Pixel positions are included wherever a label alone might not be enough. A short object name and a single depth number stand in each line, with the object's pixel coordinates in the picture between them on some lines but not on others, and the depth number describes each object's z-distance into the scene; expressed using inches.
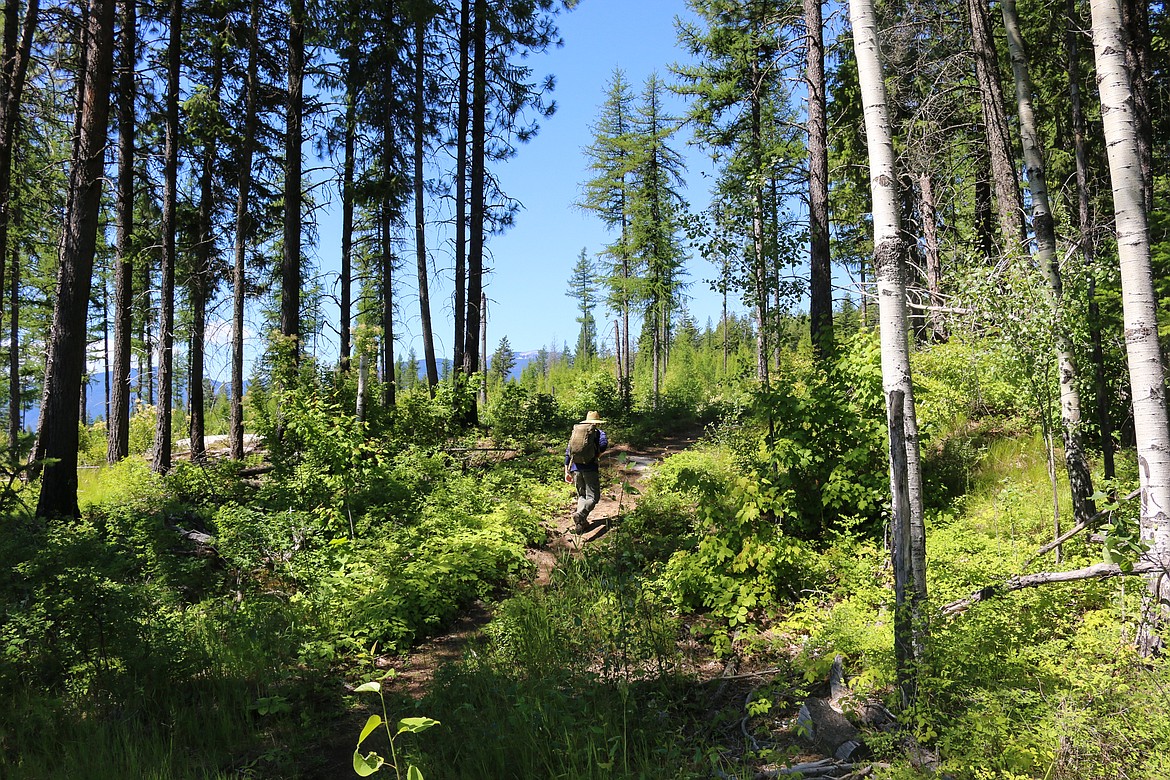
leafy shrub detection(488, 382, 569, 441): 561.3
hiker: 342.6
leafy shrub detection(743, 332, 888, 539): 266.5
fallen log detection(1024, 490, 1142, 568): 181.6
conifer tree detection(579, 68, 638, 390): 949.8
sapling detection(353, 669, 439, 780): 62.9
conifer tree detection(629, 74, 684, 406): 914.7
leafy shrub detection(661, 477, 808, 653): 228.5
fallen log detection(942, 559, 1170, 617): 151.9
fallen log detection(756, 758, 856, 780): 134.8
